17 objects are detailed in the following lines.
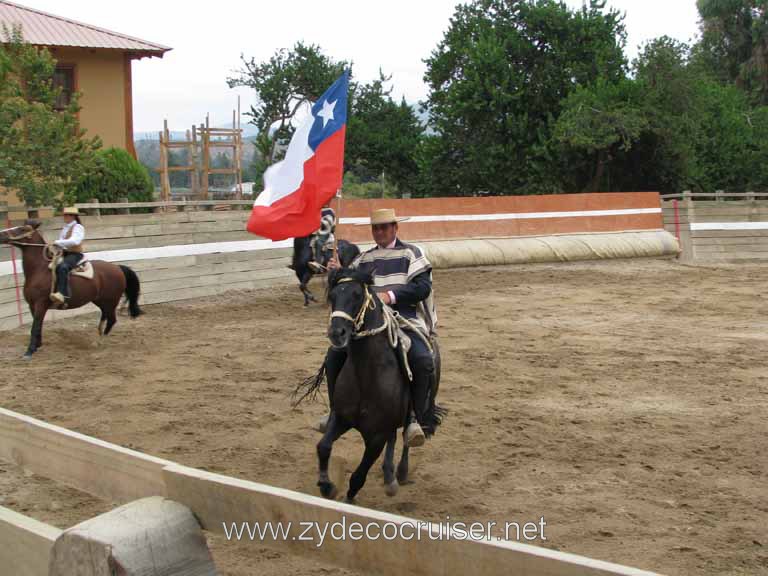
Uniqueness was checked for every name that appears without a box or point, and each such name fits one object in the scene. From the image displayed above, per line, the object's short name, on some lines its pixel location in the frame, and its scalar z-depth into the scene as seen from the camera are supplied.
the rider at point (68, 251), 11.95
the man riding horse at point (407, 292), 6.18
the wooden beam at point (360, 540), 2.50
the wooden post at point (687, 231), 23.33
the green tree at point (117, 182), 20.33
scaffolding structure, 28.11
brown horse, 11.69
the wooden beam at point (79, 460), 3.47
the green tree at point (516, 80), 33.94
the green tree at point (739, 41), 45.84
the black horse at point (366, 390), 5.73
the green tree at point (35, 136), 16.05
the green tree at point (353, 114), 42.59
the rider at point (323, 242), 15.89
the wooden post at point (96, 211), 16.15
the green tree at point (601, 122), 31.03
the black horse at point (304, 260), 16.09
